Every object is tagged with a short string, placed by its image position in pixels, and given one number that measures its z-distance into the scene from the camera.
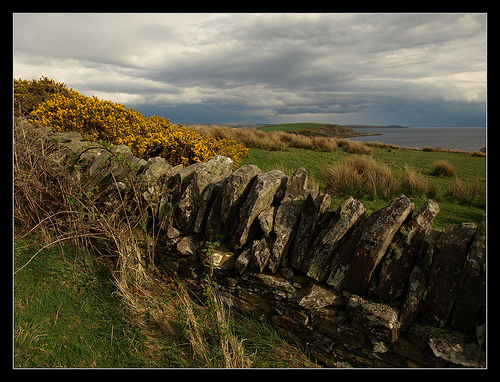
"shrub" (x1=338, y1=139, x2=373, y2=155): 12.44
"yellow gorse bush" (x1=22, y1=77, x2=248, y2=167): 7.05
